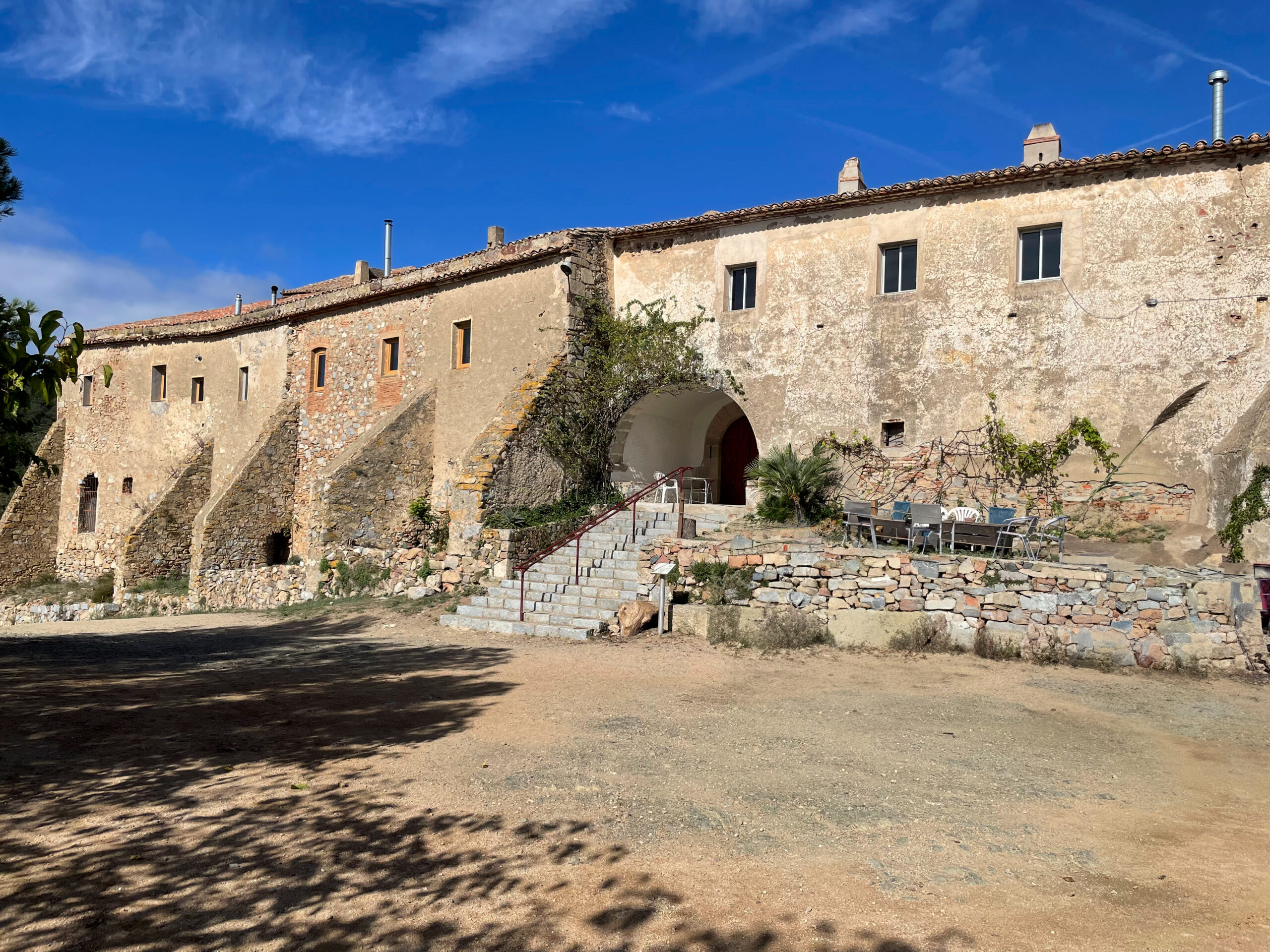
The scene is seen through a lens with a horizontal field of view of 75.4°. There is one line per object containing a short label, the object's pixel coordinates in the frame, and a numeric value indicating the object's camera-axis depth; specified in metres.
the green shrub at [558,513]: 14.73
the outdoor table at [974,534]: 10.89
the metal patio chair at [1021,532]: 10.79
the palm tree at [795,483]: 14.43
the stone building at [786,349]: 12.32
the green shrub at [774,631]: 10.59
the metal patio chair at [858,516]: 11.79
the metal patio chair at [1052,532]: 11.05
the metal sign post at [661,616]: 11.43
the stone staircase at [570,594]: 11.96
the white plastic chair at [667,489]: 16.72
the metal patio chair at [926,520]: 11.13
